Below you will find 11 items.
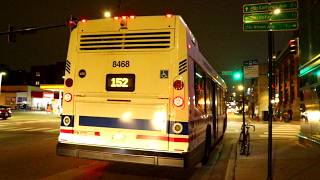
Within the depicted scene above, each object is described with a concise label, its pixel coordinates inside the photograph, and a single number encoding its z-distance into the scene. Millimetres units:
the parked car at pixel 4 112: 40588
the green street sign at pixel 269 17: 9305
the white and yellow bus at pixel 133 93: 8359
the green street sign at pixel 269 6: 9312
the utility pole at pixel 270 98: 8984
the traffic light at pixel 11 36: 27516
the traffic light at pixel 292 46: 18452
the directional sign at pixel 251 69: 14711
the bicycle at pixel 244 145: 14015
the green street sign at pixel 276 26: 9312
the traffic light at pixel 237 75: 18750
